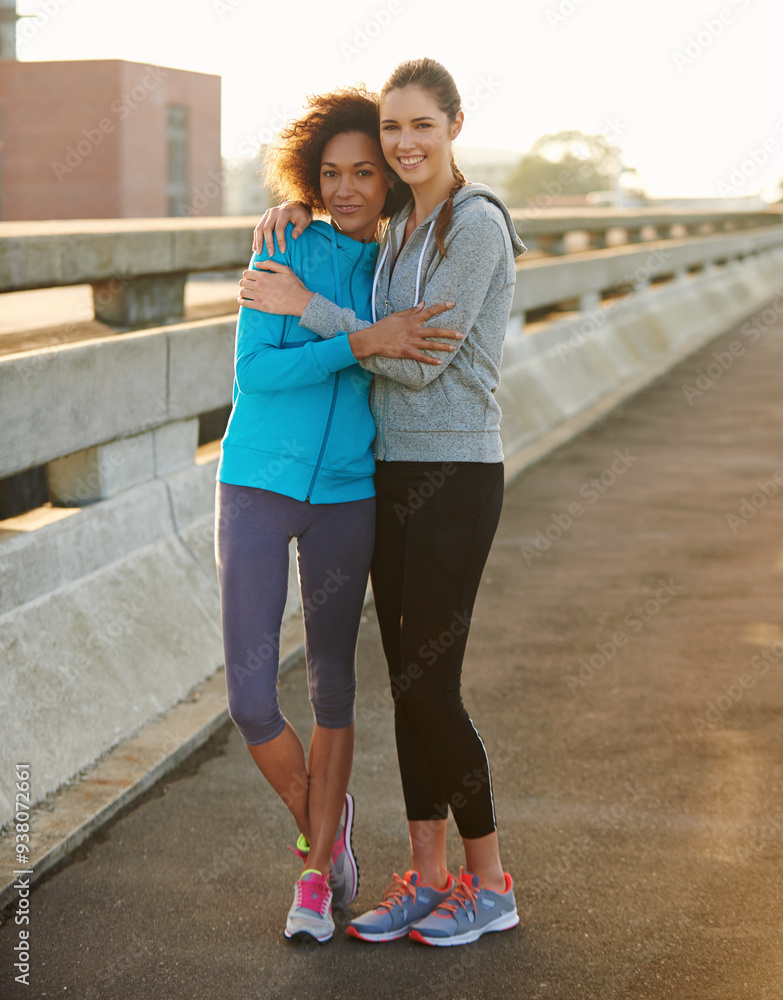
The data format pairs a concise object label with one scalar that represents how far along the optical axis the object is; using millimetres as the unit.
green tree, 119812
